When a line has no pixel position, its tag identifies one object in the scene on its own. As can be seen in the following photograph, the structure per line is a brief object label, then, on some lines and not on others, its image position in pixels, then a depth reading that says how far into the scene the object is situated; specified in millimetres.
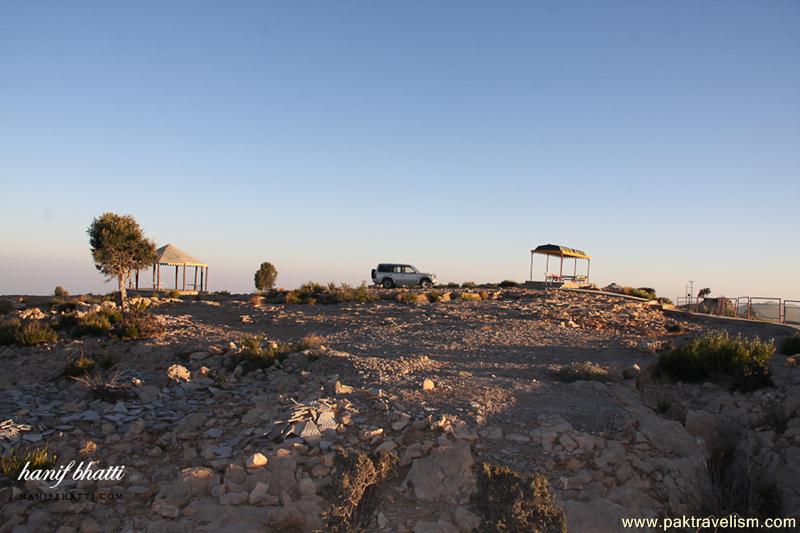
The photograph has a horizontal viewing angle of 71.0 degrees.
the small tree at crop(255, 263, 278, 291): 48656
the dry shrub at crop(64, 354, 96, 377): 10664
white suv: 34344
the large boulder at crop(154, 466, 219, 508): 5664
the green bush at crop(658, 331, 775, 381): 10133
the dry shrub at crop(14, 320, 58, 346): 14594
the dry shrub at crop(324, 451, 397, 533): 5277
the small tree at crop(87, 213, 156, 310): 23516
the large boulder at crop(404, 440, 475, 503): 5629
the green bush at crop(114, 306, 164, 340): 14625
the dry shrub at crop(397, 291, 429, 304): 24566
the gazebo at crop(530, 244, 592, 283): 34625
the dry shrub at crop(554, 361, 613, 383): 9570
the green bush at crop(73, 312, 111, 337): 15477
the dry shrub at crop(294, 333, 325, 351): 12055
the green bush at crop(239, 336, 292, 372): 10797
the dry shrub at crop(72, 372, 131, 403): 8797
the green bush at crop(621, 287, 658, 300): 32125
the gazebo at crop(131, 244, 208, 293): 35522
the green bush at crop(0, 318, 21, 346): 14820
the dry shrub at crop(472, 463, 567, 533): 5156
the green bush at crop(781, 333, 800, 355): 13508
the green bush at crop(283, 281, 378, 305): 25702
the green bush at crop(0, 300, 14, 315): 21250
